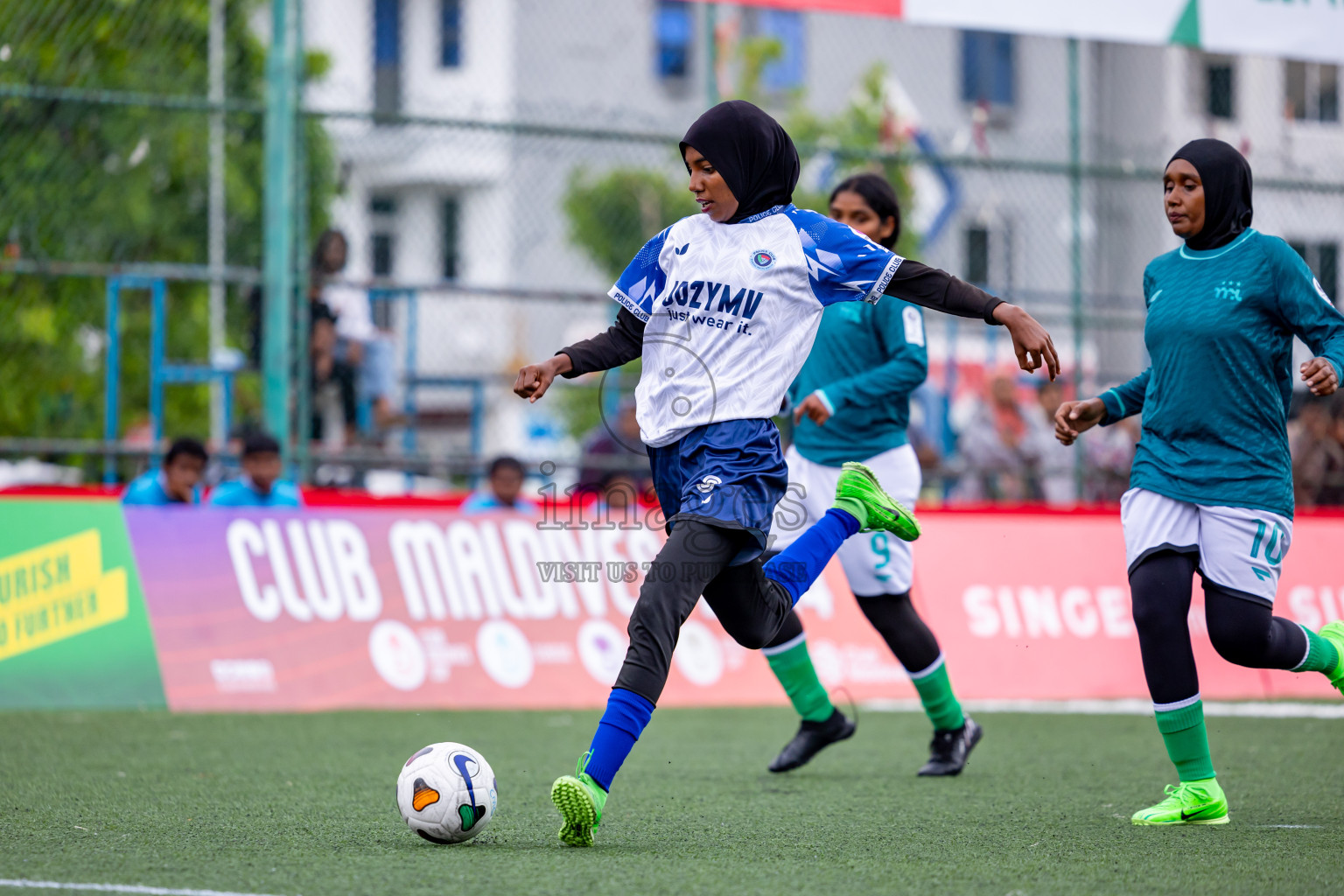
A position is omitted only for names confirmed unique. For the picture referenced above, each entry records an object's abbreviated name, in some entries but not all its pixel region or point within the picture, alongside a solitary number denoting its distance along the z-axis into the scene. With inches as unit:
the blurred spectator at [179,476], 703.1
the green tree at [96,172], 756.0
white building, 910.9
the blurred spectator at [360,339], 803.4
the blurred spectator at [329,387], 785.6
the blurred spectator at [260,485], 707.4
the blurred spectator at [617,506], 732.7
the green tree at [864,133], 989.8
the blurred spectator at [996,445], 921.5
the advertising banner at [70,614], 650.2
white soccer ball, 326.0
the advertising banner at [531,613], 673.0
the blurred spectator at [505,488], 742.5
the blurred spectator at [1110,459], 896.3
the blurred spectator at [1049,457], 884.6
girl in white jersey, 331.9
